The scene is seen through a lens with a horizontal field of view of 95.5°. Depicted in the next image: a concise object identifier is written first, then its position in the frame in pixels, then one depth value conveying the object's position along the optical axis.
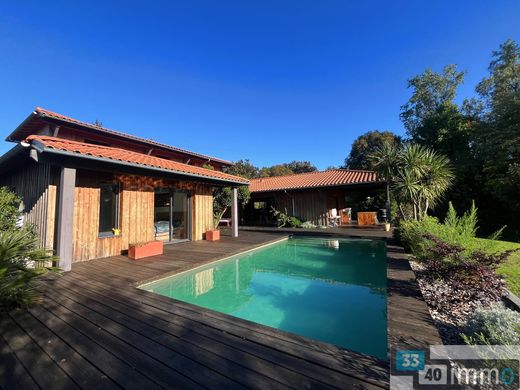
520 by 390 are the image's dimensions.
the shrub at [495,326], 2.18
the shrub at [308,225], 15.47
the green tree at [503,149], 13.63
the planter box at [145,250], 6.72
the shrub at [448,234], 5.27
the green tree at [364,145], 31.52
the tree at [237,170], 17.82
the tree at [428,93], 24.39
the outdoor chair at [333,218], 15.89
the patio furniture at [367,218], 16.28
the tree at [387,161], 10.23
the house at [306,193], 14.79
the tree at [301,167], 41.62
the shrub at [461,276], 3.76
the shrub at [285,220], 15.88
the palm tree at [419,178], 9.52
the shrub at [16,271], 3.20
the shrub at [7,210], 5.52
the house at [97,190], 5.43
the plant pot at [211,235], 10.48
